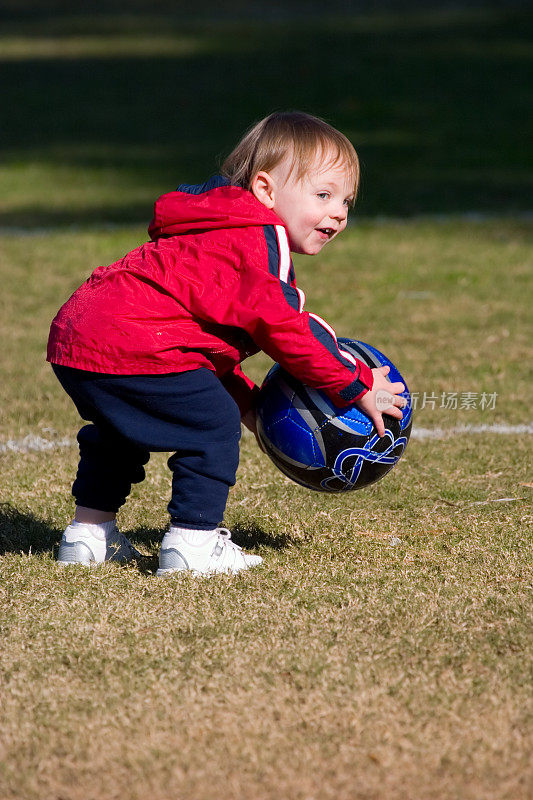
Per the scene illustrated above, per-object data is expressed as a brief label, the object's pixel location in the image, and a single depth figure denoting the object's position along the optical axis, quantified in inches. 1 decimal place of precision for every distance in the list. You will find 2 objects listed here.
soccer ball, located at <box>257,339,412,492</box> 286.2
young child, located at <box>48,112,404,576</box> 265.1
